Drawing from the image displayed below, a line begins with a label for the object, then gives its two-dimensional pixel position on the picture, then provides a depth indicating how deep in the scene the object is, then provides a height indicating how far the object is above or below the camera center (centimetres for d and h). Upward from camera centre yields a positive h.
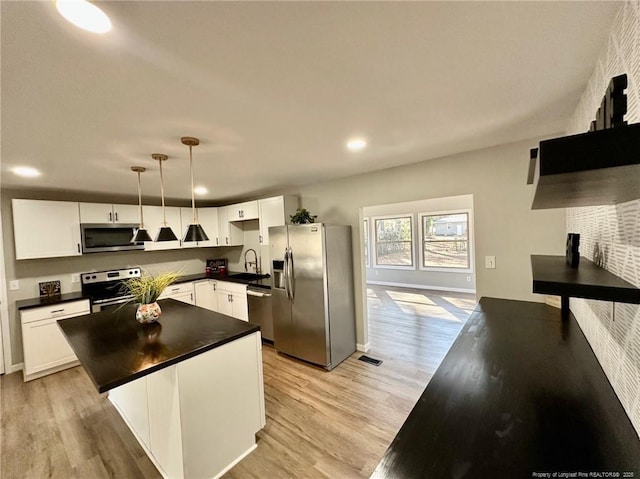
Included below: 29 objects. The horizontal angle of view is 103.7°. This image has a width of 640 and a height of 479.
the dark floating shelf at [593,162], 52 +13
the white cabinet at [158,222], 406 +30
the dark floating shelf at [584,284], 72 -19
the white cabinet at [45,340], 300 -118
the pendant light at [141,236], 220 +4
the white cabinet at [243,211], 416 +44
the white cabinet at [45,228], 308 +21
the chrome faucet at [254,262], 476 -50
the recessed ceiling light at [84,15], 76 +72
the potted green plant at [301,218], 327 +21
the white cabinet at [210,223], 470 +28
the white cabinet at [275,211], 372 +37
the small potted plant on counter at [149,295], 209 -46
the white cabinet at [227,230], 474 +13
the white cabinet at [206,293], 451 -100
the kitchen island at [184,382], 153 -97
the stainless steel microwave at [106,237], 349 +7
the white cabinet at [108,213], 352 +42
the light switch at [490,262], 243 -34
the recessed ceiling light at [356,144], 206 +75
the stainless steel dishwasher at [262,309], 367 -110
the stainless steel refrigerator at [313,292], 297 -73
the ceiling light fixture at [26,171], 232 +71
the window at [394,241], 749 -32
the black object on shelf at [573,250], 117 -13
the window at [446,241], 661 -34
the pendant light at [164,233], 205 +5
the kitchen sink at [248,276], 431 -71
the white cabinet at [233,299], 400 -103
